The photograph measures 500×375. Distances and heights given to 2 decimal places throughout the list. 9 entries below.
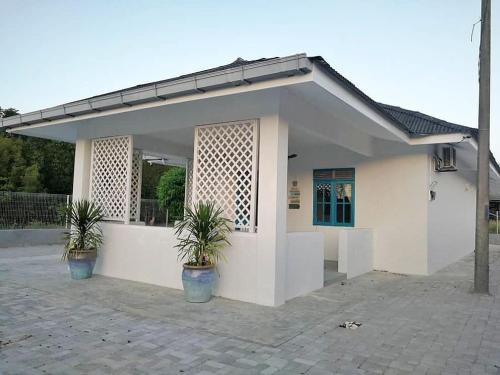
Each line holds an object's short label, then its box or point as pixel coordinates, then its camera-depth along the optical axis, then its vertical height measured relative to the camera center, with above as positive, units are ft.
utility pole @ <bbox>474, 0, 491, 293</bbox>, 21.17 +2.84
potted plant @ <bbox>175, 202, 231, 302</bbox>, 17.44 -2.20
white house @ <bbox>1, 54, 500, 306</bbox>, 17.17 +2.41
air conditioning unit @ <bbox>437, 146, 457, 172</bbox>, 27.36 +3.72
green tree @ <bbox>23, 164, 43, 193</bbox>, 64.08 +3.40
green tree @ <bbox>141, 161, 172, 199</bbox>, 96.92 +6.13
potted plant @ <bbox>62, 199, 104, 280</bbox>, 22.24 -2.45
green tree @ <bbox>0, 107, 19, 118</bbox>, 82.17 +19.53
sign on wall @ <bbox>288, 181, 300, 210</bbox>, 32.04 +0.75
